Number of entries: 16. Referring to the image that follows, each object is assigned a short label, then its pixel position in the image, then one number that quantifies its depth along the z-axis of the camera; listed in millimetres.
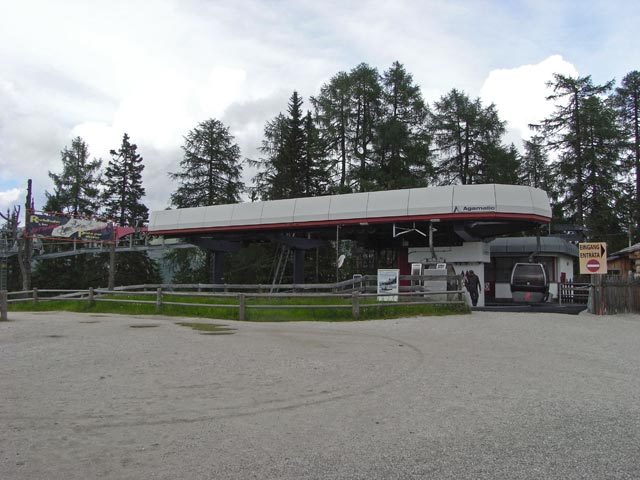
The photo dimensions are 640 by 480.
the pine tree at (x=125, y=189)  54688
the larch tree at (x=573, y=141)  44406
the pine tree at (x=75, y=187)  54719
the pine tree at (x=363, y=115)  42031
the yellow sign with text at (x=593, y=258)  19203
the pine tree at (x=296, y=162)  40938
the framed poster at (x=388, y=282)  18828
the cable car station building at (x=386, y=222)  21516
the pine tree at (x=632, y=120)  46281
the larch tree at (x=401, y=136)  40156
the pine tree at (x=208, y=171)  46312
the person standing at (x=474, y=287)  24359
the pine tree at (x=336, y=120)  42344
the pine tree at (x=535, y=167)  46412
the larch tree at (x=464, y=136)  44531
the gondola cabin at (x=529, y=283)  25359
